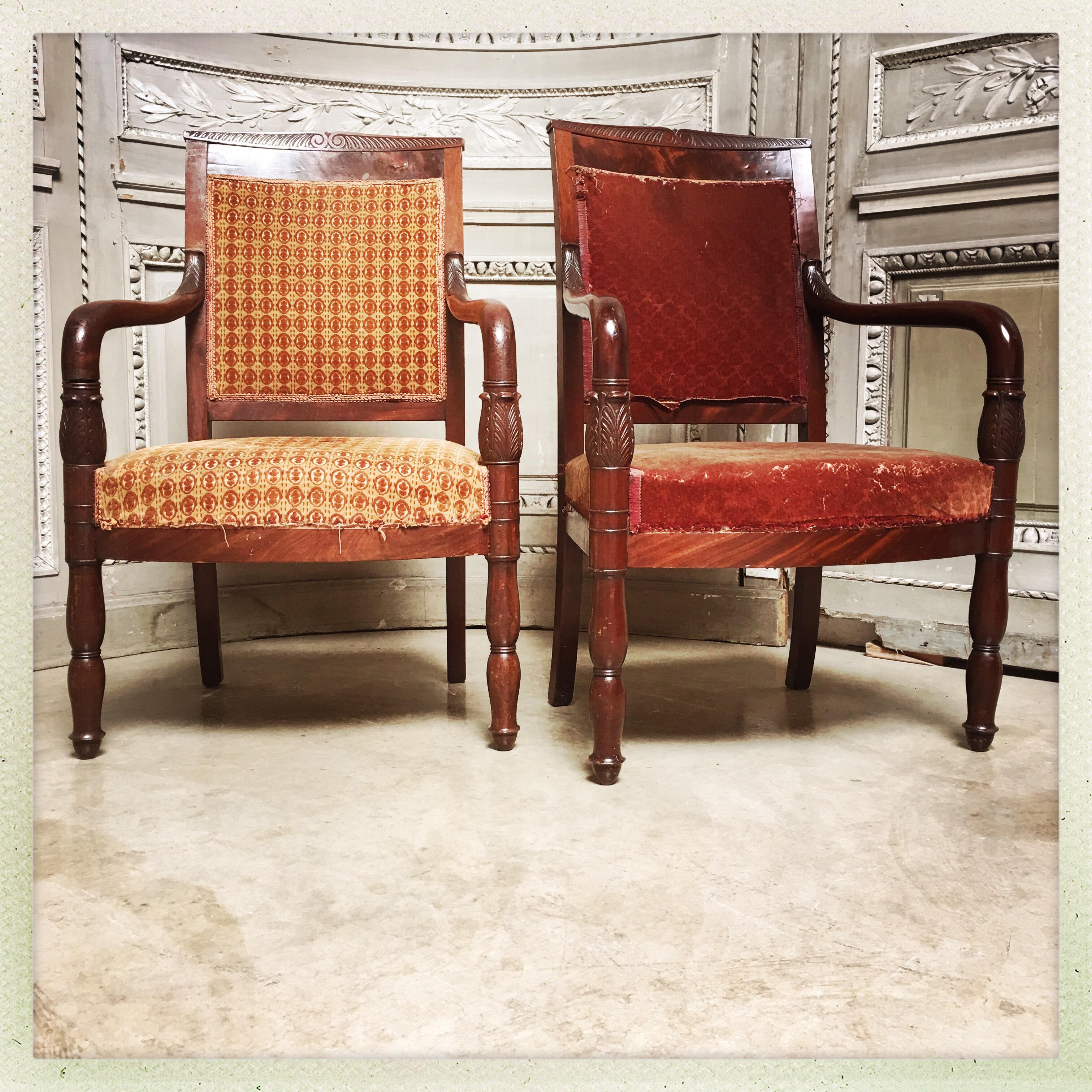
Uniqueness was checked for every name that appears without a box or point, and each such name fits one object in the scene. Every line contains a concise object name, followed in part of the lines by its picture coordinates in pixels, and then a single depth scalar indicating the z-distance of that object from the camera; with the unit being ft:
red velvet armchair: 4.96
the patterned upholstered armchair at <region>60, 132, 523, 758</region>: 5.65
